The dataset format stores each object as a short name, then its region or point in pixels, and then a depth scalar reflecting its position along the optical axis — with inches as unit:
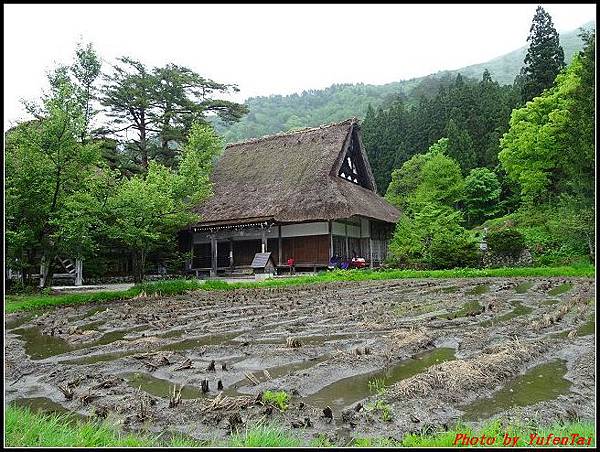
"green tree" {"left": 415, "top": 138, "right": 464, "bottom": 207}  1197.1
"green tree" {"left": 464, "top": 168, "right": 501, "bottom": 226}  1267.2
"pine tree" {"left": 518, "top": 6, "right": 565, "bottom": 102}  1263.5
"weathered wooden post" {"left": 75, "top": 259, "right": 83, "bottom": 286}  816.0
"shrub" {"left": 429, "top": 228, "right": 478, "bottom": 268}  826.2
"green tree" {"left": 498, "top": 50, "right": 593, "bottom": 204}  925.2
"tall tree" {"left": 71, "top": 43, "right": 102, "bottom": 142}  881.2
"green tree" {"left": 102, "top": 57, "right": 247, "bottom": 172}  1035.3
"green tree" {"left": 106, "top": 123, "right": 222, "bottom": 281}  626.5
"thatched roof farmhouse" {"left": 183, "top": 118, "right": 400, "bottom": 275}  872.3
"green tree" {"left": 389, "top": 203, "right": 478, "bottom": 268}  829.8
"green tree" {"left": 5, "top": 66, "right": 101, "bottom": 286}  585.0
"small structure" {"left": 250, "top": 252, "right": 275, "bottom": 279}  828.0
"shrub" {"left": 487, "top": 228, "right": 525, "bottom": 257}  823.1
